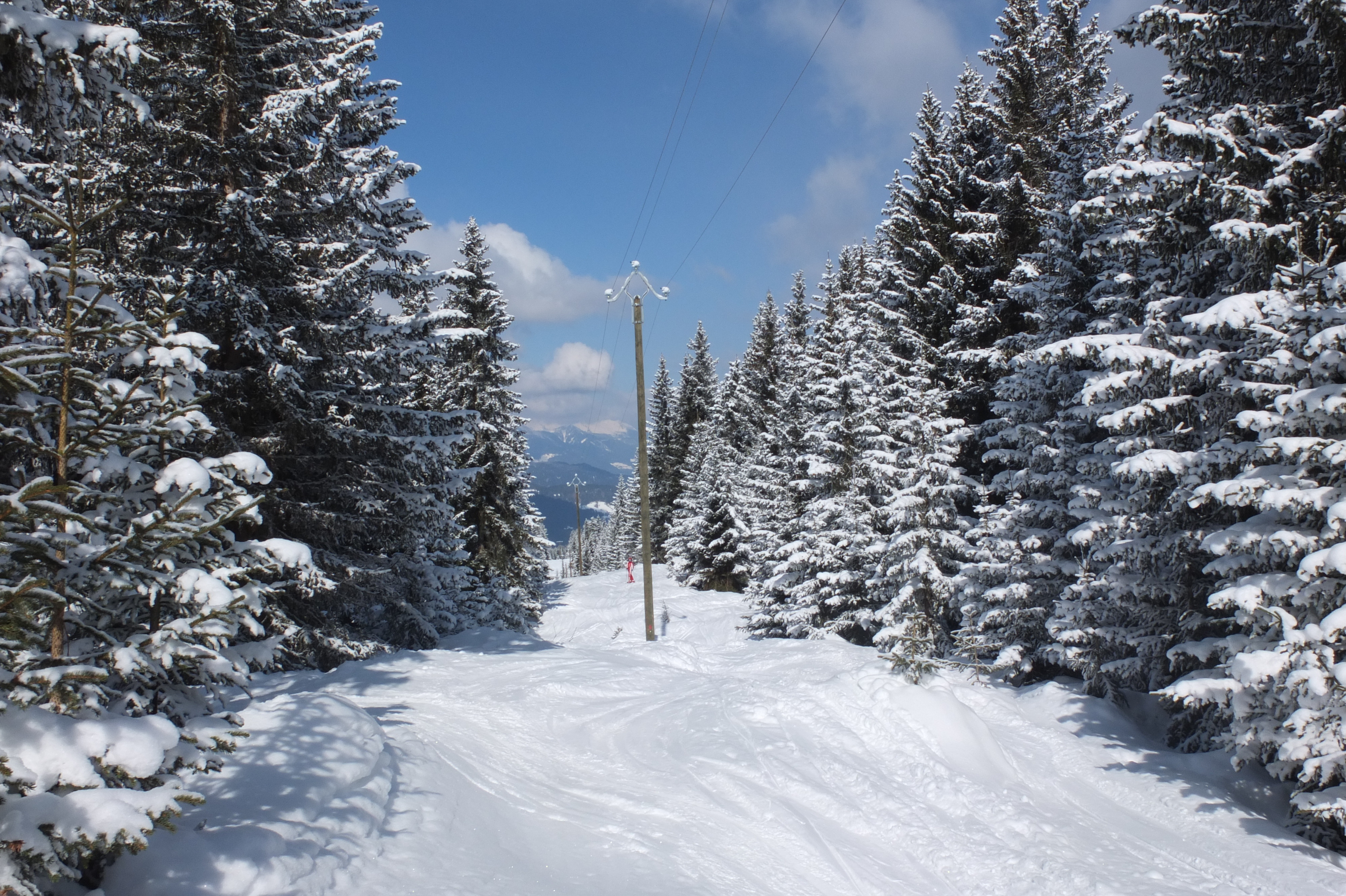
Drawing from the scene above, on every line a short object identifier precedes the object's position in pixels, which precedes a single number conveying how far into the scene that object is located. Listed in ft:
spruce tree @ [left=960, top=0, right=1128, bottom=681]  44.16
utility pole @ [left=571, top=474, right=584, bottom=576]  227.20
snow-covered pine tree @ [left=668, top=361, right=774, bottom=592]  112.16
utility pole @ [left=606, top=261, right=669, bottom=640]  57.93
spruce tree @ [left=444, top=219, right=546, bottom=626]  72.95
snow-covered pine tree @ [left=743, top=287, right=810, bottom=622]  75.00
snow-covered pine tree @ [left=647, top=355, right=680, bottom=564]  157.38
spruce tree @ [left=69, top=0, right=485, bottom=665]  34.47
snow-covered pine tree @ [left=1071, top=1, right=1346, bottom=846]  25.93
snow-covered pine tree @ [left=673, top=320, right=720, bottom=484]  150.51
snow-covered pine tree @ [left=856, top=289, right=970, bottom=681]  52.80
